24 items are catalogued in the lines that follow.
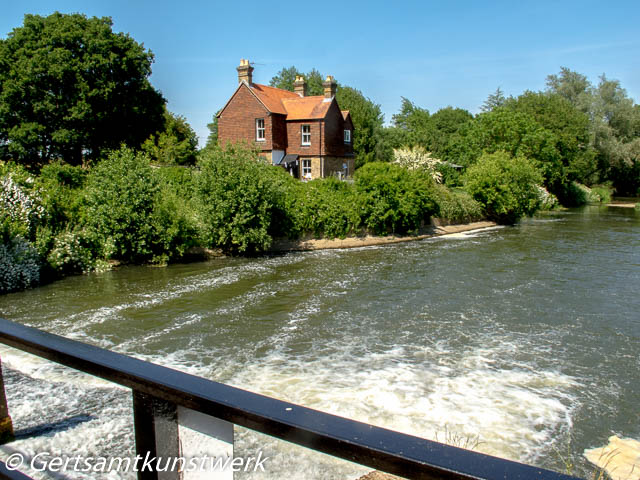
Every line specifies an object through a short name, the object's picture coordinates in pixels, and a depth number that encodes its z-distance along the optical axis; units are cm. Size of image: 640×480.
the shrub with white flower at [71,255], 1841
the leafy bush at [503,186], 3594
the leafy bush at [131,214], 1955
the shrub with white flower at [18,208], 1721
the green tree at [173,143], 3844
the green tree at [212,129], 8007
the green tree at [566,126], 5119
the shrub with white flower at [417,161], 3644
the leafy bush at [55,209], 1827
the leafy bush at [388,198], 2766
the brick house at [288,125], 3894
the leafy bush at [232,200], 2242
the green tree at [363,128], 6100
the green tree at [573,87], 5922
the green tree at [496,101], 7494
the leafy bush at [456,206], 3253
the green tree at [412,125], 6206
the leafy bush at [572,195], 5325
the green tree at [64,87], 3544
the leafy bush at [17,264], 1628
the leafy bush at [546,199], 4672
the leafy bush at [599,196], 5562
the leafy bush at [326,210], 2558
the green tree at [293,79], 8131
